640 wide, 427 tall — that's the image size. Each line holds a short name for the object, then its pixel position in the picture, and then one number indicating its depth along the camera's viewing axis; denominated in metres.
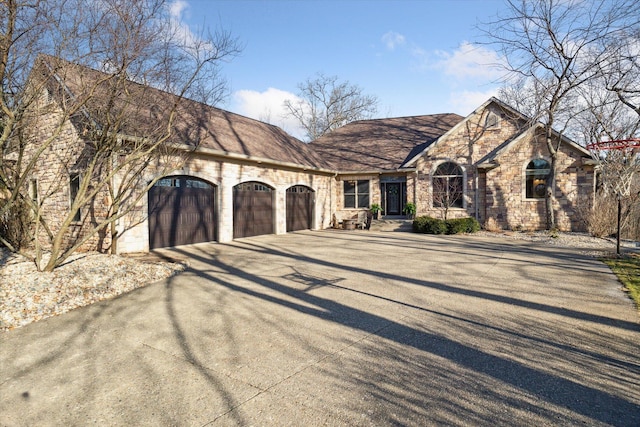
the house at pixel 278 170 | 9.38
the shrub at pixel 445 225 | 15.91
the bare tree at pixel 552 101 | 13.48
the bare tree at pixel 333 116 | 38.84
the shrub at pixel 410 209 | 18.66
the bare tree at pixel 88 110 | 6.52
